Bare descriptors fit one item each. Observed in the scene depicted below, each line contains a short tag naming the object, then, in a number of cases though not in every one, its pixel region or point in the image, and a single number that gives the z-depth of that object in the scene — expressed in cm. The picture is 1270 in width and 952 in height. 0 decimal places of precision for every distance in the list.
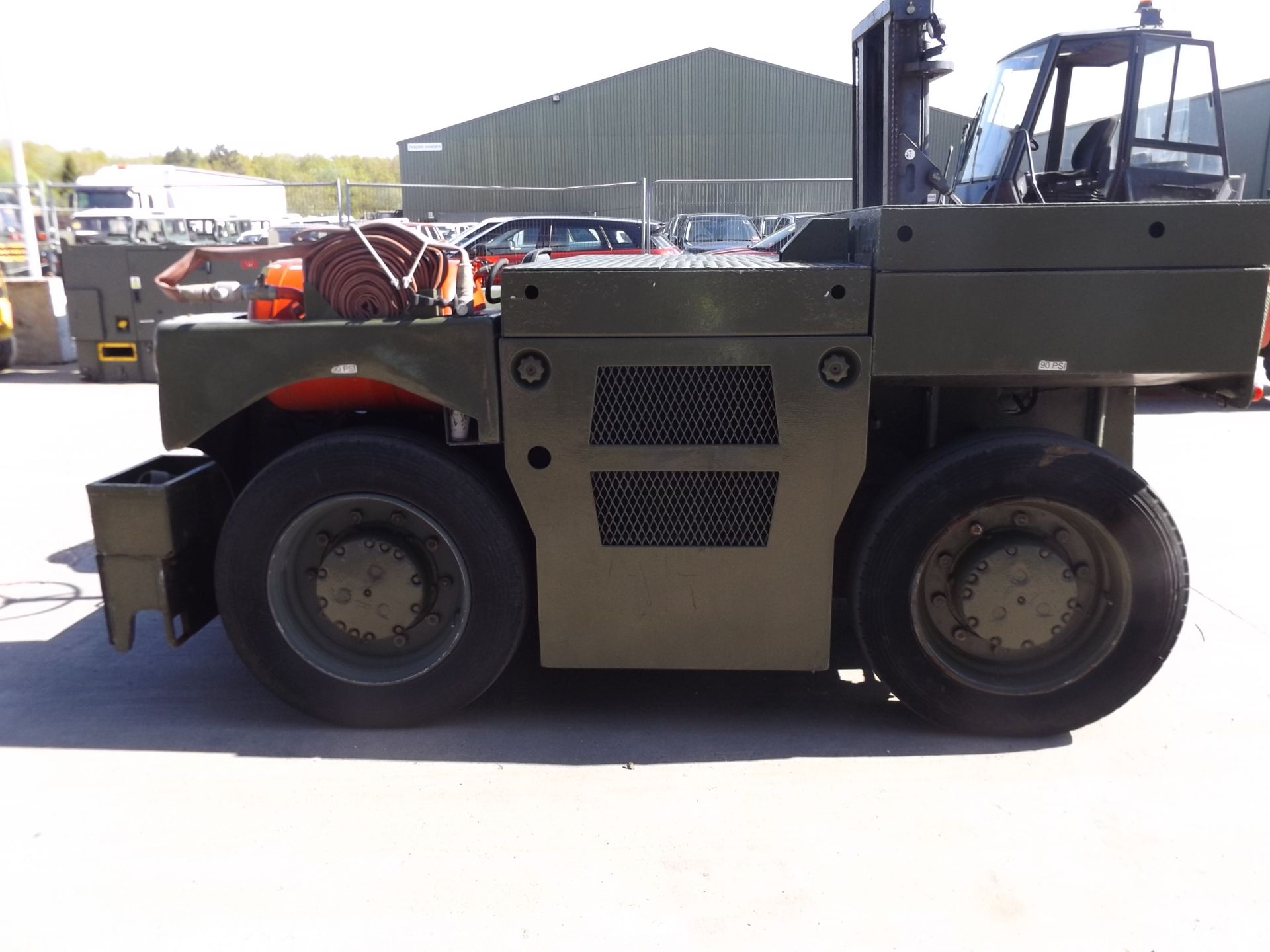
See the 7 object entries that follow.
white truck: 2523
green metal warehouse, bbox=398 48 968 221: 3466
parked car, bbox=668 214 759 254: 1755
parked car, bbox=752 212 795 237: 1774
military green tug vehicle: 330
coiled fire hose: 355
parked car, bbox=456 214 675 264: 1478
